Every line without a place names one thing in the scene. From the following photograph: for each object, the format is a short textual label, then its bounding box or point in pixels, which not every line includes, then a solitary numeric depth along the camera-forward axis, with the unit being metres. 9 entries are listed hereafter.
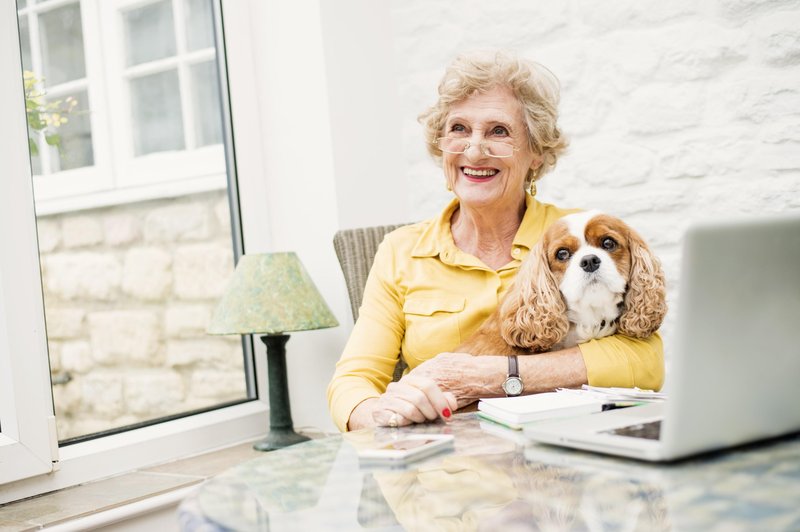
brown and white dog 1.47
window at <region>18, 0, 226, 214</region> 2.24
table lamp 2.24
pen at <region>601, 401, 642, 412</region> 1.18
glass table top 0.75
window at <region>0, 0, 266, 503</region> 2.02
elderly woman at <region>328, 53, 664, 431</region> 1.72
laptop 0.77
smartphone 1.00
